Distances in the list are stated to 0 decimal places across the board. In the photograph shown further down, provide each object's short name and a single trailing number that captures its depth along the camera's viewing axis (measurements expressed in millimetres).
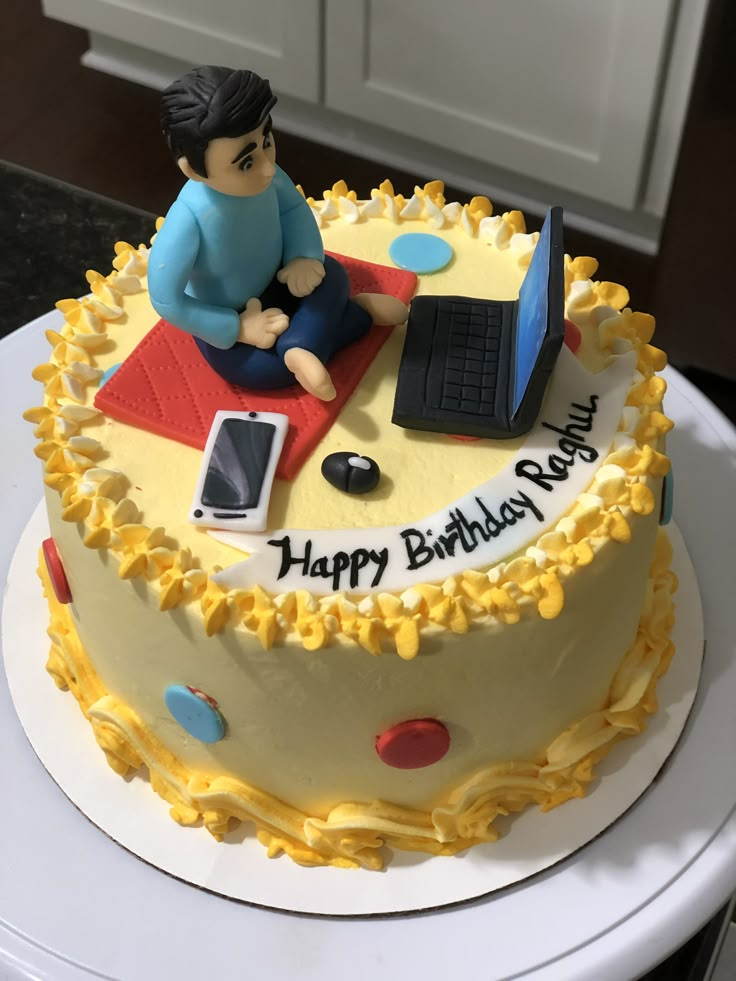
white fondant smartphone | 344
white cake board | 372
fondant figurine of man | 319
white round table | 358
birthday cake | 336
